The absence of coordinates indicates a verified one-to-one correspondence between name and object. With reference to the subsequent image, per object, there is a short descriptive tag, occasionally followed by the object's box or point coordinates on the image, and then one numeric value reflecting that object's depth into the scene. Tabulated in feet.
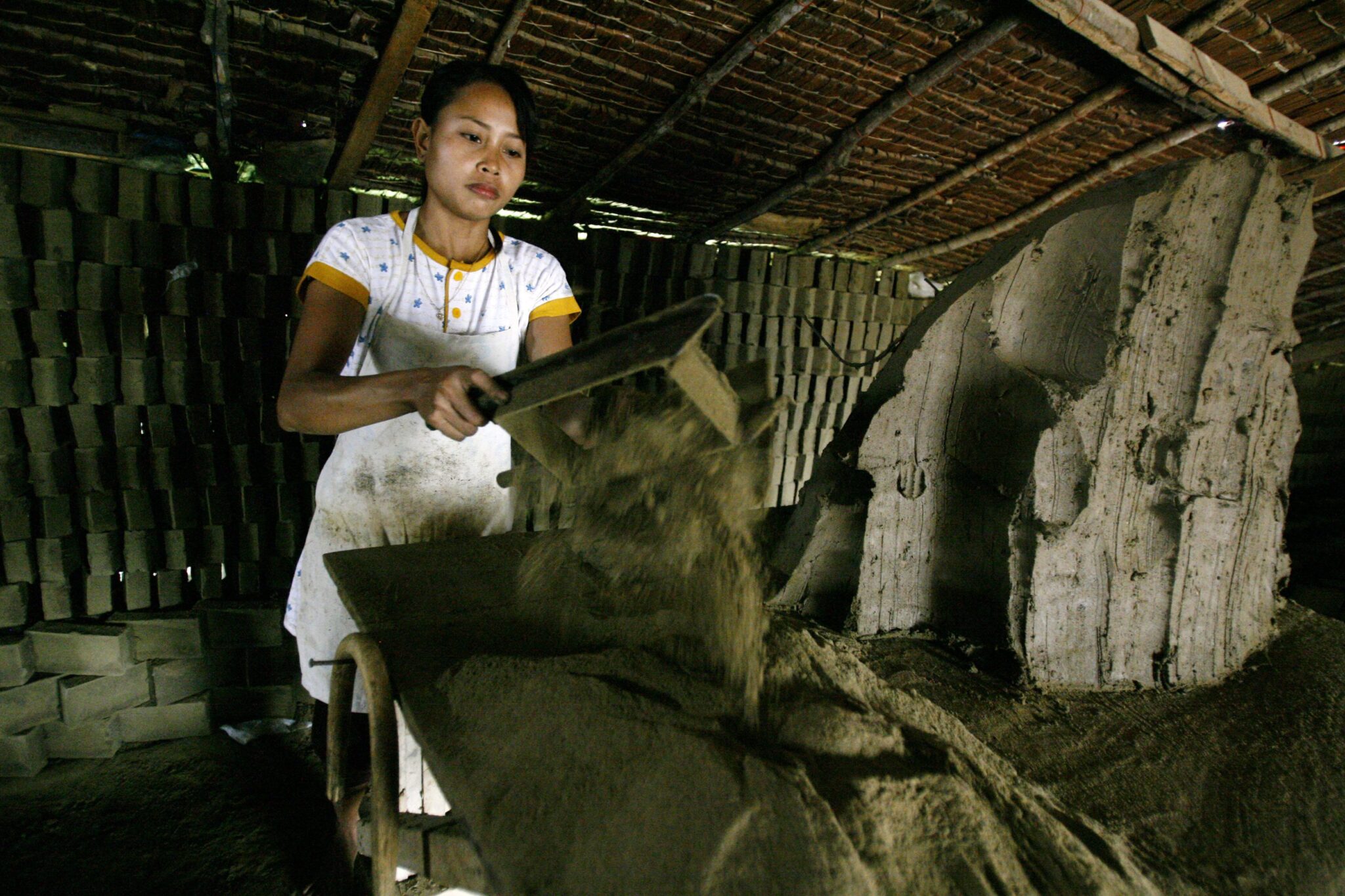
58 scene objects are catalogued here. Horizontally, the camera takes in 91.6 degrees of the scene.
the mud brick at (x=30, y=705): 8.49
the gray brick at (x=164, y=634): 9.13
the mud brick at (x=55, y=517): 8.41
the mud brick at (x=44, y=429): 8.08
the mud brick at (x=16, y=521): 8.21
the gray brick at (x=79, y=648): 8.73
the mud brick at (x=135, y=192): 8.00
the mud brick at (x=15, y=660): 8.38
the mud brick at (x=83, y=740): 9.04
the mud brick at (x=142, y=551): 8.84
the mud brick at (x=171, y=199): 8.16
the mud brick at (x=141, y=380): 8.41
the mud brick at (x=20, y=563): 8.34
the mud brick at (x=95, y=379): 8.23
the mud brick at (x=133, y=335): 8.29
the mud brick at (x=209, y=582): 9.37
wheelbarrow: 3.39
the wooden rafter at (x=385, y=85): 6.45
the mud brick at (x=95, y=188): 7.80
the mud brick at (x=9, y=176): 7.41
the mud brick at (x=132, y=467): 8.64
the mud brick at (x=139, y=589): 9.03
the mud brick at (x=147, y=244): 8.14
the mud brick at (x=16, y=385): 7.85
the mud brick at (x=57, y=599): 8.71
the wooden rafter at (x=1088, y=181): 8.58
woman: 5.20
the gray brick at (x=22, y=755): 8.55
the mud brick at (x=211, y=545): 9.22
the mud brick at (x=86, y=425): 8.32
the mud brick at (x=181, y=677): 9.36
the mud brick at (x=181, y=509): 8.91
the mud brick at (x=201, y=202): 8.30
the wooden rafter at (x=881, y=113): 7.49
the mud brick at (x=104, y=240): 7.96
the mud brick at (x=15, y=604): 8.46
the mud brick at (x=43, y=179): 7.54
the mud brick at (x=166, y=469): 8.78
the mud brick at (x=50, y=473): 8.23
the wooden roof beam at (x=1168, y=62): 7.05
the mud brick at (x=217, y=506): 9.07
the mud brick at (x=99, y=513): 8.59
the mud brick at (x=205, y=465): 8.93
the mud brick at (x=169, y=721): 9.39
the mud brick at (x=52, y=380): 8.02
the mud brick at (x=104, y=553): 8.68
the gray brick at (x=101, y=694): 8.89
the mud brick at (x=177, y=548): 9.05
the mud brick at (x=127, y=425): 8.54
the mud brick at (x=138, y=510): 8.76
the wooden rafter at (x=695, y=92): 7.08
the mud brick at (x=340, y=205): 8.96
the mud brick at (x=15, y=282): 7.63
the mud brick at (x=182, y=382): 8.61
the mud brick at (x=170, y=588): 9.23
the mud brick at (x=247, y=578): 9.51
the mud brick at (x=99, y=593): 8.90
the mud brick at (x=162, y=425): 8.63
